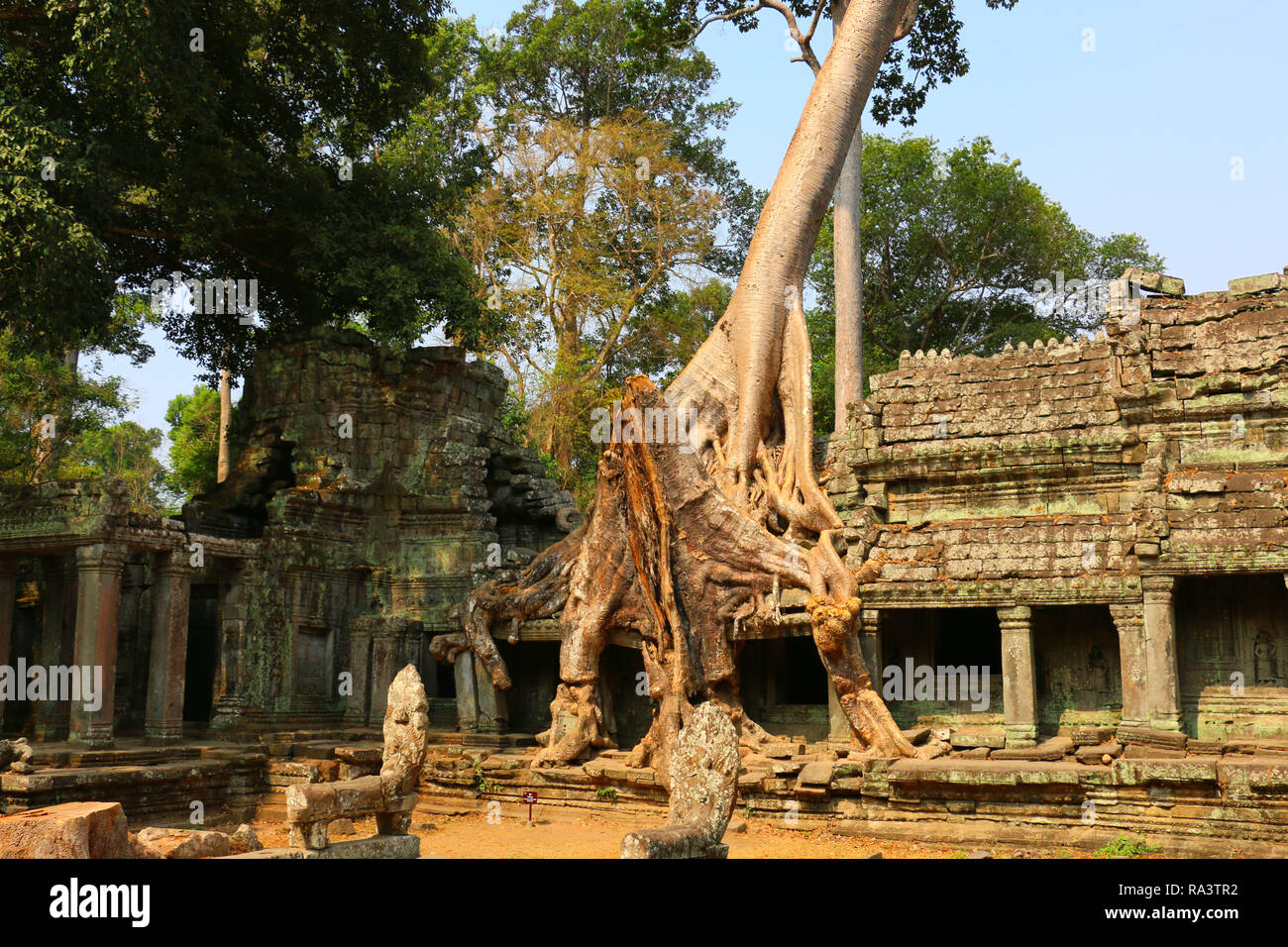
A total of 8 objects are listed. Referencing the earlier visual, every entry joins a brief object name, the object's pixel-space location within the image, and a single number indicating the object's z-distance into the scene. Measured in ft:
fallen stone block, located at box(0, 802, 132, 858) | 22.49
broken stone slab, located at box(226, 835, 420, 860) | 26.68
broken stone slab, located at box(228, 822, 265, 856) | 32.40
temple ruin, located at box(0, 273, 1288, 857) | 40.01
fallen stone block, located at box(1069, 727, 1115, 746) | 42.45
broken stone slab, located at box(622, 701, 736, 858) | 26.94
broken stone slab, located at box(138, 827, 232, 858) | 28.76
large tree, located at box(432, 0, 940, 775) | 47.01
